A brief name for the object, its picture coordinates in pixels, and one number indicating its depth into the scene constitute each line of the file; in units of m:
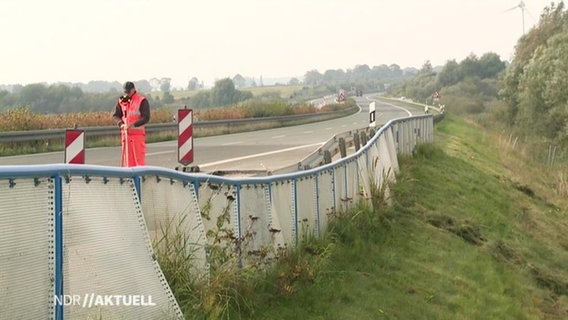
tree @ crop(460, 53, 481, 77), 134.75
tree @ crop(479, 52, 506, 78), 137.12
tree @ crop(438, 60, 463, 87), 132.75
